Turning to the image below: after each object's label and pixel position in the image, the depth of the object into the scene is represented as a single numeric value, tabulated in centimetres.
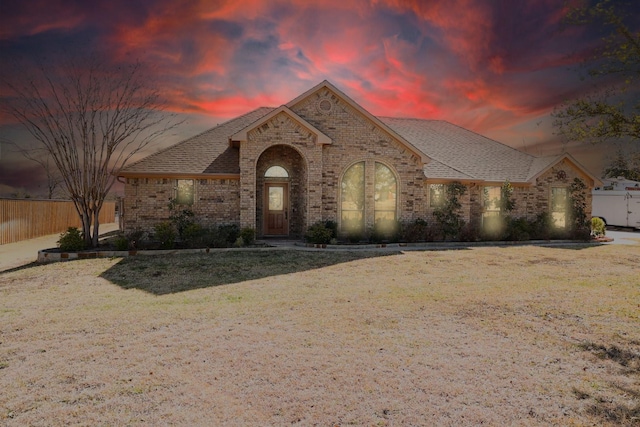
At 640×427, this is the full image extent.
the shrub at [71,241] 1226
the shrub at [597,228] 1944
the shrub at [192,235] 1398
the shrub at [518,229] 1741
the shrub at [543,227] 1817
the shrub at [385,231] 1605
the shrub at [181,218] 1450
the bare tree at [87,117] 1402
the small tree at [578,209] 1890
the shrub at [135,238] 1327
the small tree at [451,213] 1691
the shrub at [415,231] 1616
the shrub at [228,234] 1456
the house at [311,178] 1542
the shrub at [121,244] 1278
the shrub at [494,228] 1755
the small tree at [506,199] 1819
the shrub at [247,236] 1454
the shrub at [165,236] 1331
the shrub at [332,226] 1547
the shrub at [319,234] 1461
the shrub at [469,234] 1689
